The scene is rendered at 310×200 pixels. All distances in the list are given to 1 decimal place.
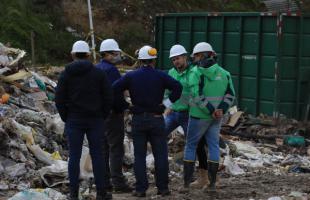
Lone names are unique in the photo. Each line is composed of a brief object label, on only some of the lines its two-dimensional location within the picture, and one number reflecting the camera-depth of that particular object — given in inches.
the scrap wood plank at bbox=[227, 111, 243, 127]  900.9
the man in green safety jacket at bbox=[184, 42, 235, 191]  556.5
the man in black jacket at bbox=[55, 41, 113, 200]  501.6
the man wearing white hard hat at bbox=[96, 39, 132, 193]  550.3
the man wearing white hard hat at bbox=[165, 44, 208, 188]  581.6
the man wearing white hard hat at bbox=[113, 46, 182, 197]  538.2
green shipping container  868.6
